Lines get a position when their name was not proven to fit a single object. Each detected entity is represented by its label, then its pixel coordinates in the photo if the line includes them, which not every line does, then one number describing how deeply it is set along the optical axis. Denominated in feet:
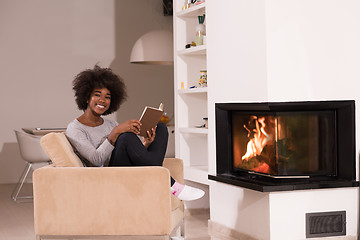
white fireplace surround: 11.51
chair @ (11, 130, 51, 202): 19.89
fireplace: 11.58
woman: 11.03
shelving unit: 16.05
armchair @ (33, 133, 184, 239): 9.80
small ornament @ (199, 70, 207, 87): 15.06
